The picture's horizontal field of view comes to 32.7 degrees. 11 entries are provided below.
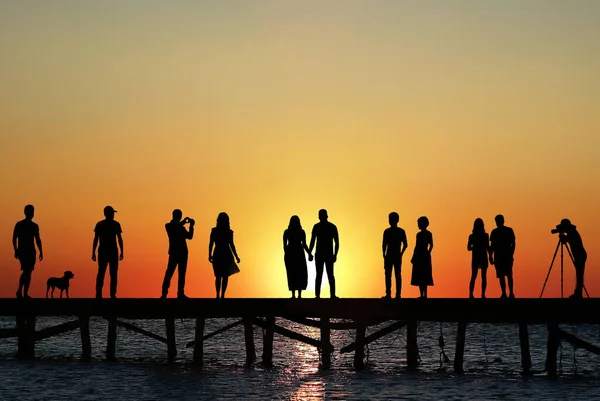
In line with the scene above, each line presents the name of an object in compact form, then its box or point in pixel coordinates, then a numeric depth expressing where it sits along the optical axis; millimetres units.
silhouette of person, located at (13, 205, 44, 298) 25062
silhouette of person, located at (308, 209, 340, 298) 23891
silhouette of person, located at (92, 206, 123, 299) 24766
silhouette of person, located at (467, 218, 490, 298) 23953
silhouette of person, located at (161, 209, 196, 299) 24625
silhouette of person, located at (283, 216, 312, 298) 24234
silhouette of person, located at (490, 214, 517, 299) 23578
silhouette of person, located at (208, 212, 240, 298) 24781
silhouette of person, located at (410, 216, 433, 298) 24031
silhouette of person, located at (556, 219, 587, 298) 23219
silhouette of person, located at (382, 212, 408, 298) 23703
